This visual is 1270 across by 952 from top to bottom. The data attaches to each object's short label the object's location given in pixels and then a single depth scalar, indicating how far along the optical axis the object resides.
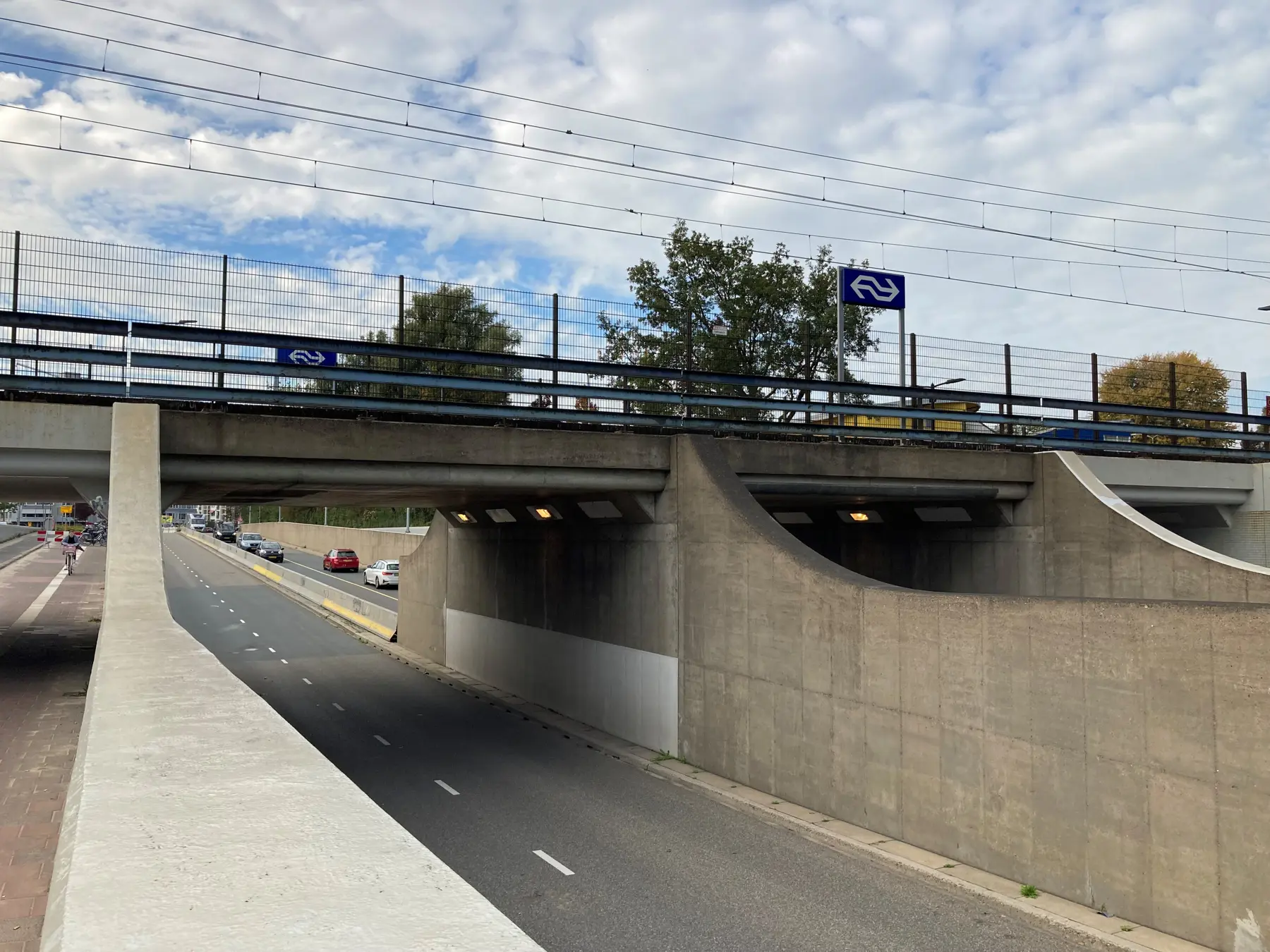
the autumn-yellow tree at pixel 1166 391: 24.58
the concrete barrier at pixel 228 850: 2.38
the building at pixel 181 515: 176.65
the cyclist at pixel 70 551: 48.69
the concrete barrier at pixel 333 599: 35.03
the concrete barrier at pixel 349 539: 58.72
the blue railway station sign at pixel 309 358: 14.32
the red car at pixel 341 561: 59.72
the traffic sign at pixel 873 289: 21.78
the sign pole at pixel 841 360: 19.31
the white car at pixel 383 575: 49.47
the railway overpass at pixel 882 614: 8.54
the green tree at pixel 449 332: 15.79
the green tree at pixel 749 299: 33.28
